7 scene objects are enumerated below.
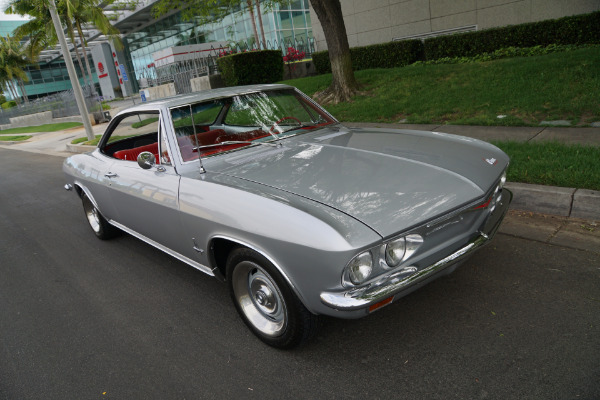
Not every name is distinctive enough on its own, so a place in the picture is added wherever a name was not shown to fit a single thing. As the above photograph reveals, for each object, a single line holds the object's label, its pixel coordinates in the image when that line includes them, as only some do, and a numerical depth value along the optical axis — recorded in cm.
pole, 1318
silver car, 228
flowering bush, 1791
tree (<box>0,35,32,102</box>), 4119
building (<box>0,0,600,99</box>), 1358
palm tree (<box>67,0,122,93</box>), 2309
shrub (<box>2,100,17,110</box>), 4375
